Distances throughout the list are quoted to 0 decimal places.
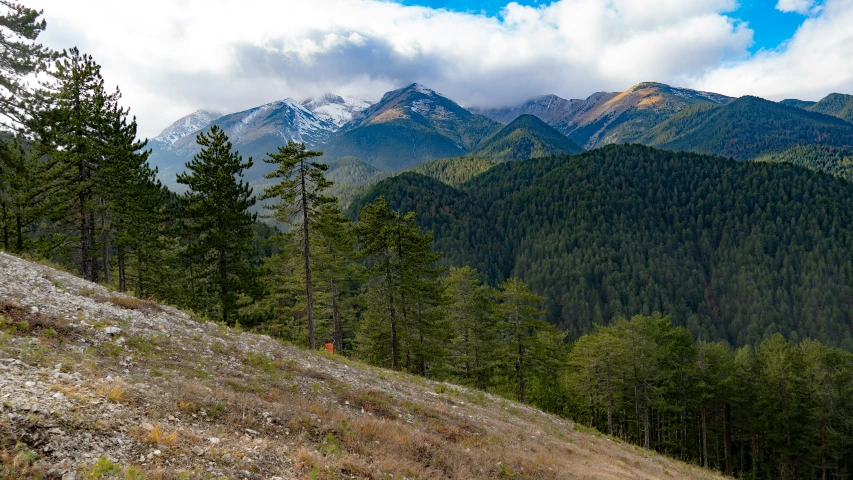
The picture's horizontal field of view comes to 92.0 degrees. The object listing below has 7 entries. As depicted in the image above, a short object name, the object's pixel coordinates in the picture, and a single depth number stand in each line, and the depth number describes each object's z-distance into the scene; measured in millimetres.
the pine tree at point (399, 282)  30938
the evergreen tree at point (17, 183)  24406
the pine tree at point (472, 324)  39250
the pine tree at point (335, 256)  28359
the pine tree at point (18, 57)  23703
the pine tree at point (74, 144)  24531
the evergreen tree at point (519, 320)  37469
